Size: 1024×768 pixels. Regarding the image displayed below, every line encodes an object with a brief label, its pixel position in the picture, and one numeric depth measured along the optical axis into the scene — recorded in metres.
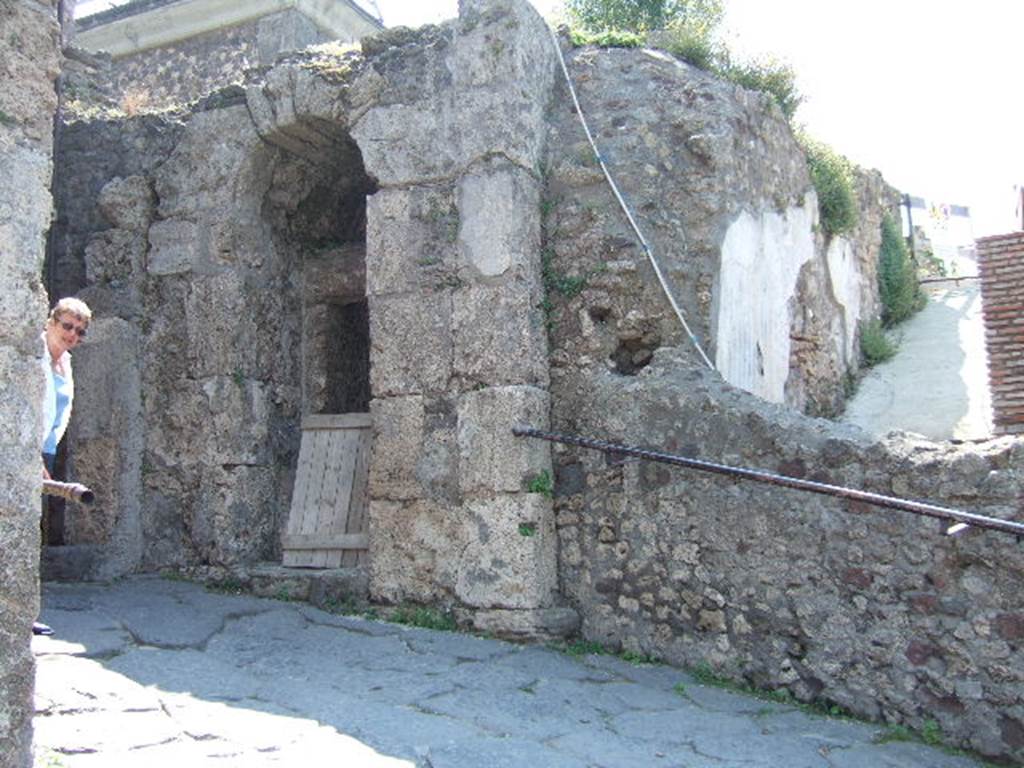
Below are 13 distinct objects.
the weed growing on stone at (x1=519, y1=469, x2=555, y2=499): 5.61
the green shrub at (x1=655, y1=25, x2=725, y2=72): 6.56
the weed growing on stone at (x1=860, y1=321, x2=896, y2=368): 8.83
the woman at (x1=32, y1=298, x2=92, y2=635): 4.86
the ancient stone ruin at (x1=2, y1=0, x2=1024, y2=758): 4.75
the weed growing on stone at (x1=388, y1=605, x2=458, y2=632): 5.66
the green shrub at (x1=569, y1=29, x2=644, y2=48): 6.45
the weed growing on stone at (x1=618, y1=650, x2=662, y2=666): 5.35
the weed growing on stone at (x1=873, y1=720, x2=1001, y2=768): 4.38
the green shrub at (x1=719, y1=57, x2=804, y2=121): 6.98
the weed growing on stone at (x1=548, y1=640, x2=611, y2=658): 5.45
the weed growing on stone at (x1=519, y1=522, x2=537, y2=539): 5.55
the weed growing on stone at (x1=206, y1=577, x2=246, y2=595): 6.37
